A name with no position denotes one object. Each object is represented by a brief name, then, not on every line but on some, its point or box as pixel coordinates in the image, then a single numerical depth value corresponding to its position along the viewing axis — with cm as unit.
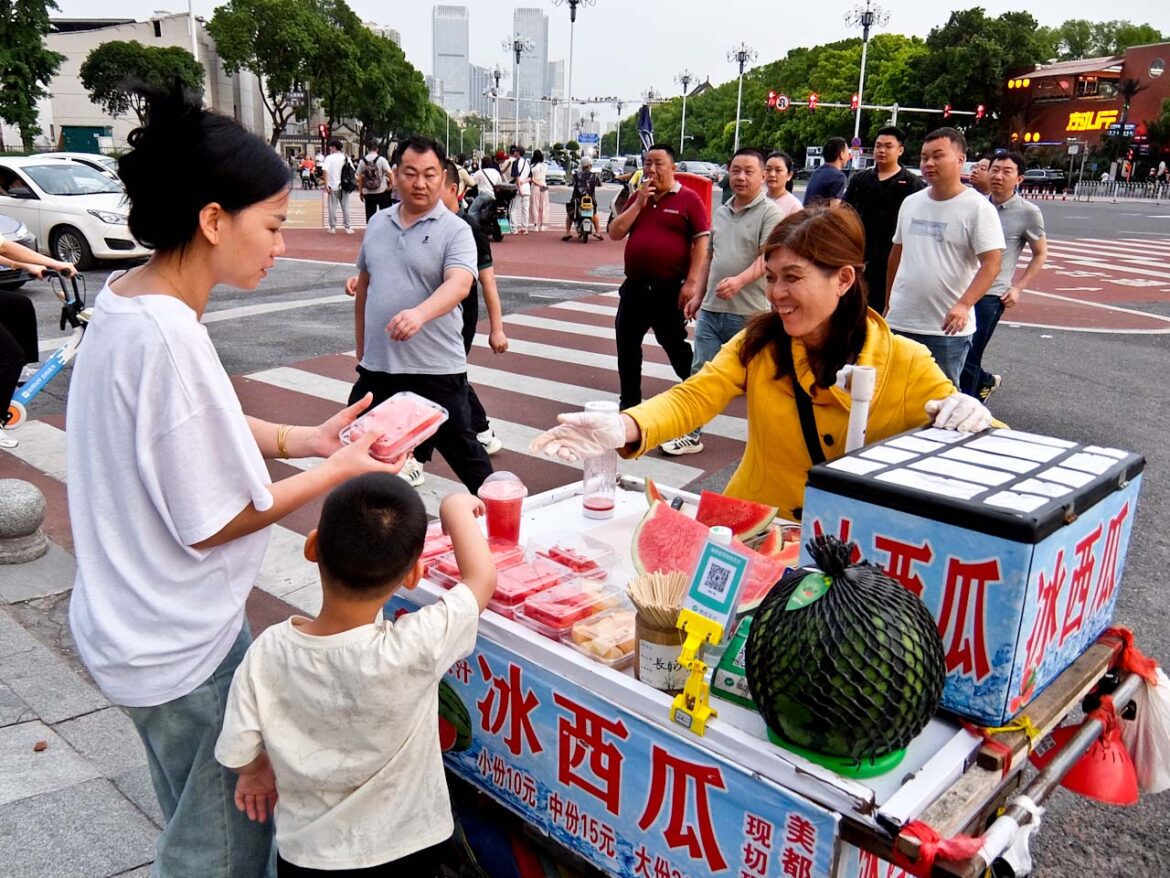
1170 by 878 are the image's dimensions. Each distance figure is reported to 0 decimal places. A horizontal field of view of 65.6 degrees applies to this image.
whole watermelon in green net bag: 146
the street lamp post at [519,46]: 6209
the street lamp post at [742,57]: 7319
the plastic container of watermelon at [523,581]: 215
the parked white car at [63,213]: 1383
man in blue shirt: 889
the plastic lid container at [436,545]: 238
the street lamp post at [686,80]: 8221
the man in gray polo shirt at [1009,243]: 704
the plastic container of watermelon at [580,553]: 237
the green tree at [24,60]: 4038
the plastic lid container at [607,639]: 197
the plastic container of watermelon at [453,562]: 228
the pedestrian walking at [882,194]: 723
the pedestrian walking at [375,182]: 1870
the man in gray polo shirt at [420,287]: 441
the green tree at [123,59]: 6375
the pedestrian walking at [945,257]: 562
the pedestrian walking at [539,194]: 2228
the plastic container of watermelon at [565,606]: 205
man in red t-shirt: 634
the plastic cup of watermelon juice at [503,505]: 241
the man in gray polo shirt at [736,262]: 609
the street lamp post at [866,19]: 5856
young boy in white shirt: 175
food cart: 151
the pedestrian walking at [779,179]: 804
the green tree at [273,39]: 5834
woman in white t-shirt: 169
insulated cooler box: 161
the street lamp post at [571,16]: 5228
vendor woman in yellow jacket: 258
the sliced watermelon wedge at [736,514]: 241
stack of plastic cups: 280
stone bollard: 450
